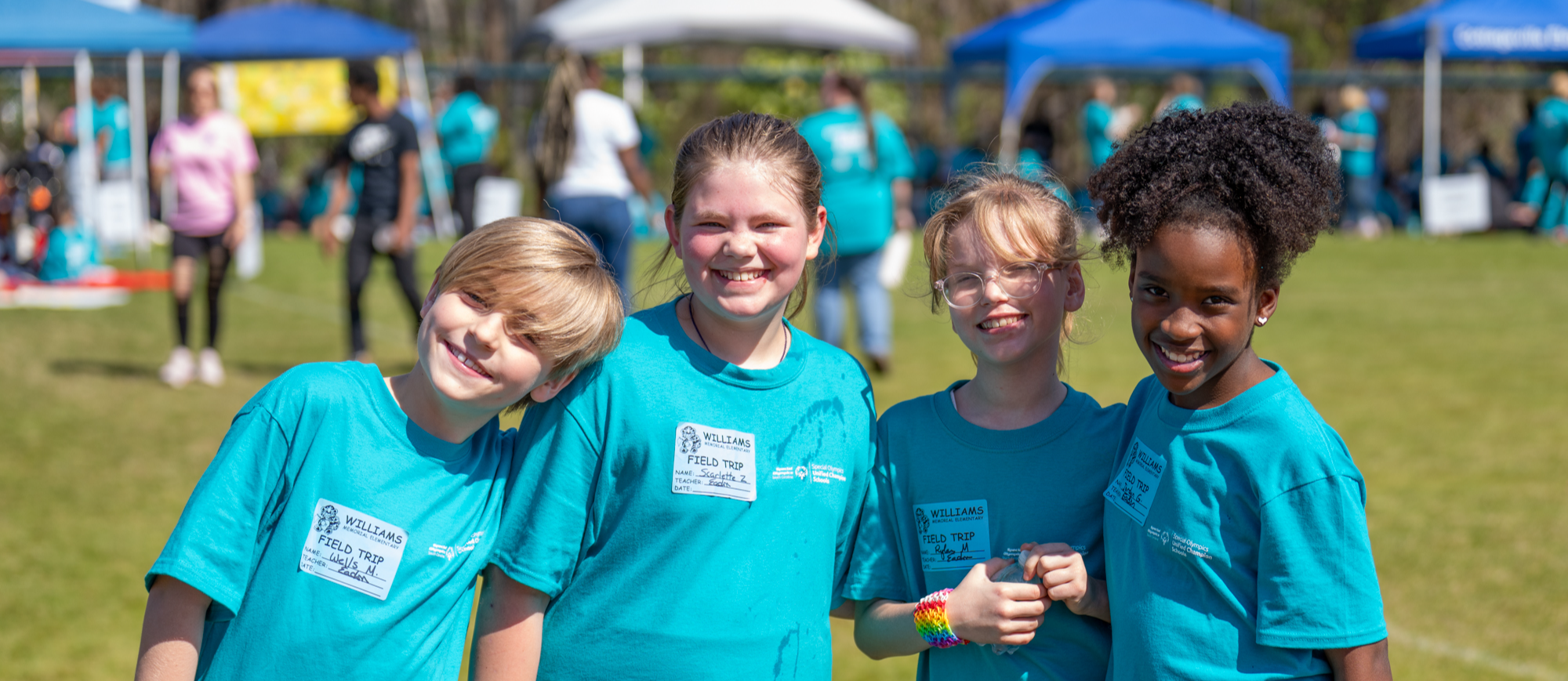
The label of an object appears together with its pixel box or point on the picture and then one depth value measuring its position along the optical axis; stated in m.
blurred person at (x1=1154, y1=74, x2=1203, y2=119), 15.83
